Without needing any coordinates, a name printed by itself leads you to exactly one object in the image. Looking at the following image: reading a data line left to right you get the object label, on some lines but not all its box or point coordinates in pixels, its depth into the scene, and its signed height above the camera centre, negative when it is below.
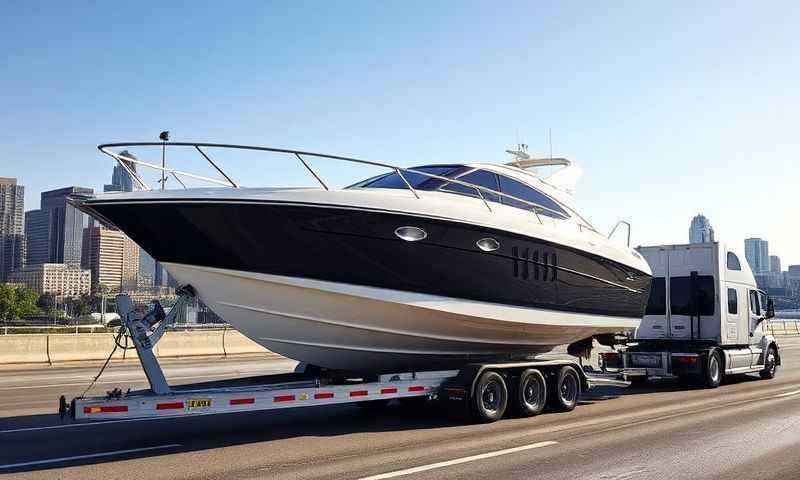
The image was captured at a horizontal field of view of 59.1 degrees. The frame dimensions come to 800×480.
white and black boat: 7.62 +0.63
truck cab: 13.91 -0.11
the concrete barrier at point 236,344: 22.97 -1.06
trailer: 7.16 -0.92
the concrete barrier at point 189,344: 21.14 -0.98
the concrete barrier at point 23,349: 18.77 -0.98
